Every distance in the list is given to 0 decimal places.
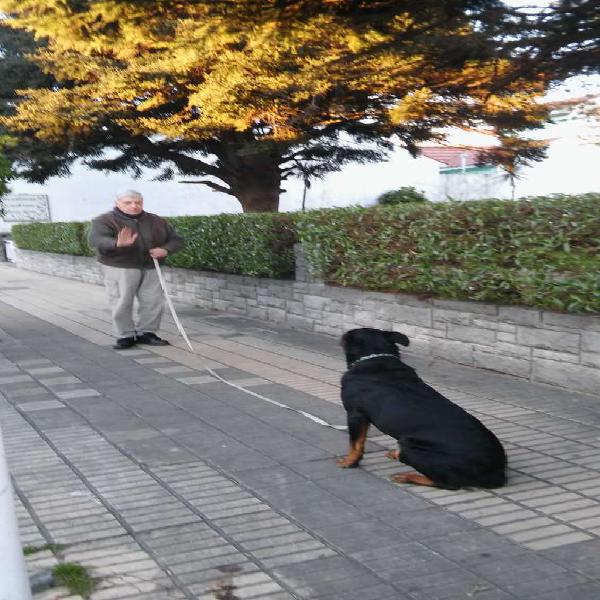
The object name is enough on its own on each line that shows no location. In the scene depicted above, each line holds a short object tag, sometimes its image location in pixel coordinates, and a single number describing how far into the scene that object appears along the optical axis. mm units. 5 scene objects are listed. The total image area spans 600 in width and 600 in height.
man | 9414
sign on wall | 29969
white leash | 5875
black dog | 4340
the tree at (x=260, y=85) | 7316
